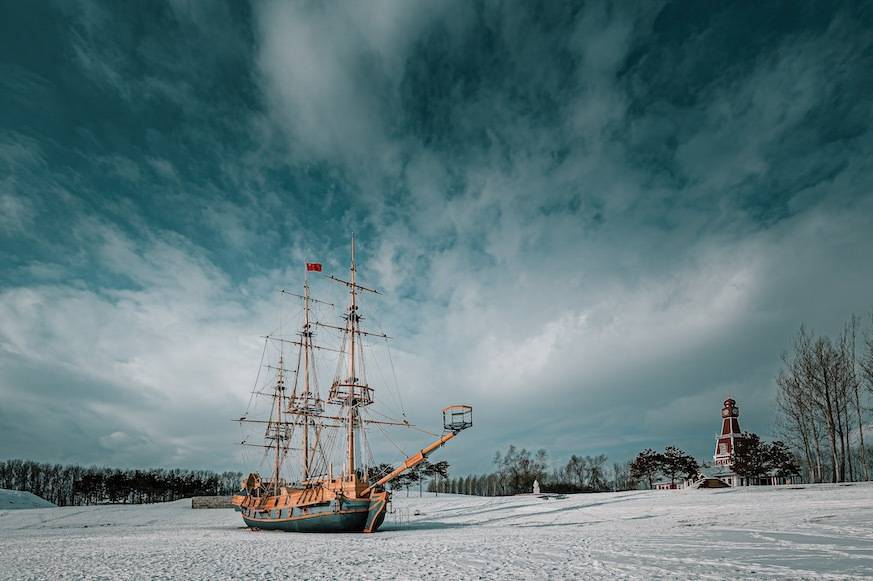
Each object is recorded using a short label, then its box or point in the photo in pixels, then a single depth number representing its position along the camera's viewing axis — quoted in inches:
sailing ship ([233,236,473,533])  1496.1
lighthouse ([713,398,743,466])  3380.9
